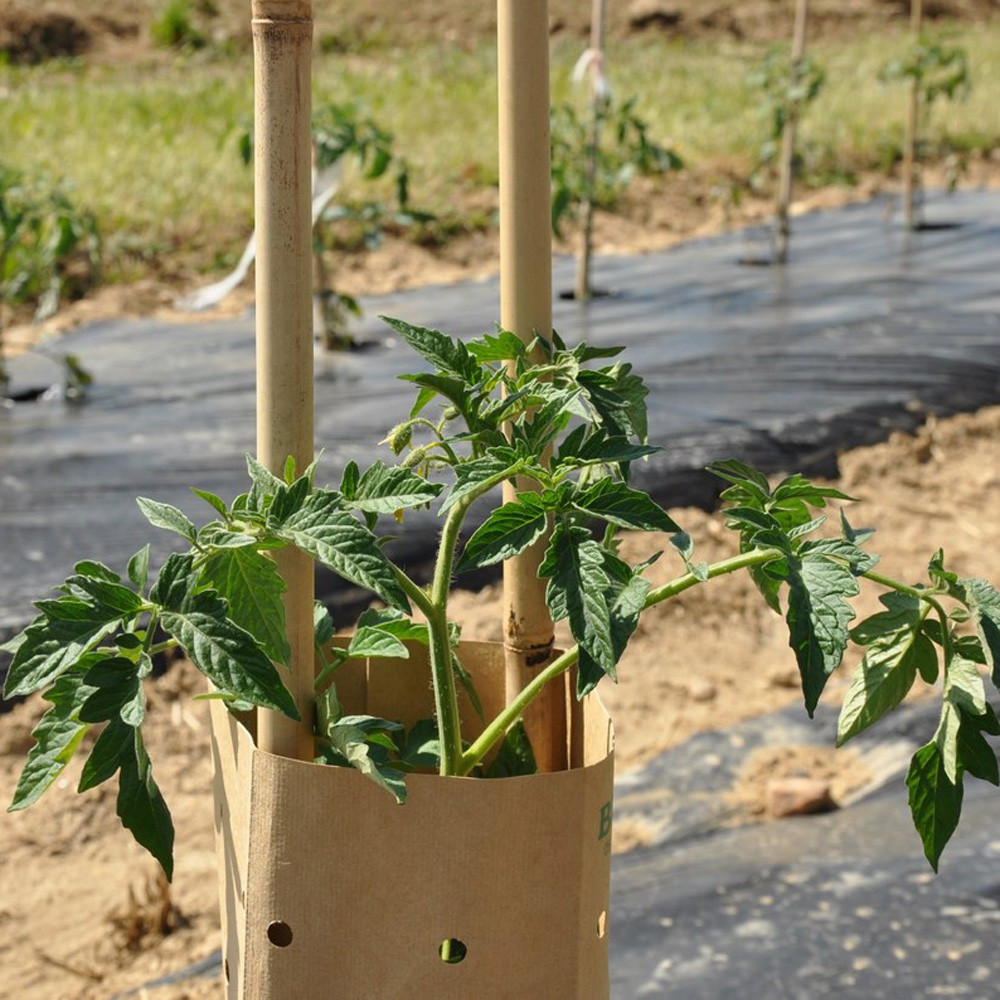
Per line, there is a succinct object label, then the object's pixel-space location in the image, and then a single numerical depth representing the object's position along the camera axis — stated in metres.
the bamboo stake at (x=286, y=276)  0.82
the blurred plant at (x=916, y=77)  5.74
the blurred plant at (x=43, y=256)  3.75
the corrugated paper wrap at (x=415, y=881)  0.80
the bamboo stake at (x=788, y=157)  5.34
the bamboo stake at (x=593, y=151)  4.44
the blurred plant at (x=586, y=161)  4.49
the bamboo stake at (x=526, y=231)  0.97
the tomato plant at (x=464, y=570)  0.74
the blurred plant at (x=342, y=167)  3.78
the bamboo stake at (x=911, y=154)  5.73
